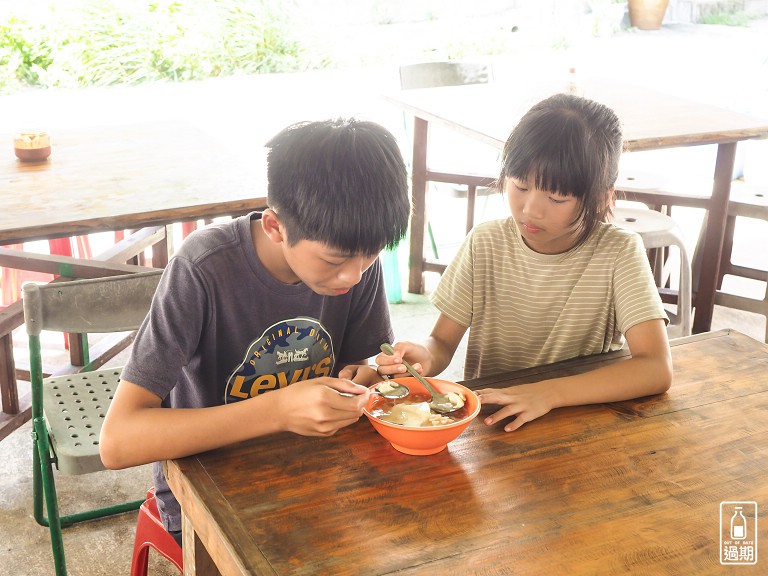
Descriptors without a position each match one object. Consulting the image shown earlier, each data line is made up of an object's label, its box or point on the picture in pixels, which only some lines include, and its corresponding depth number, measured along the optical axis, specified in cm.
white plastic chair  312
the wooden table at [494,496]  109
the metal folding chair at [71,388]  184
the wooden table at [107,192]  237
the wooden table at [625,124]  327
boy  129
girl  166
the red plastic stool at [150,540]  165
